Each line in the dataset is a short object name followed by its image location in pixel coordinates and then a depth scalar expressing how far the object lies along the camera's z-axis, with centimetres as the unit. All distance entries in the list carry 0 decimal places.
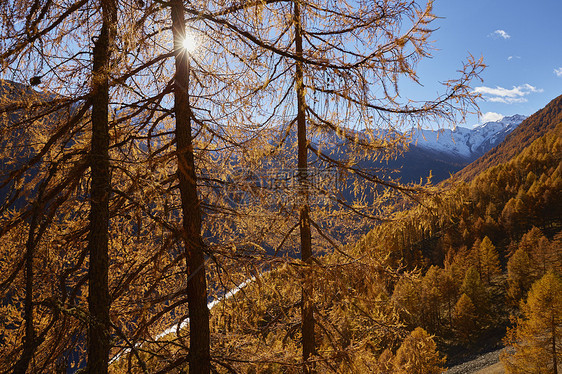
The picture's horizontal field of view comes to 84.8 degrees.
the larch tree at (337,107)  323
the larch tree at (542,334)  2636
